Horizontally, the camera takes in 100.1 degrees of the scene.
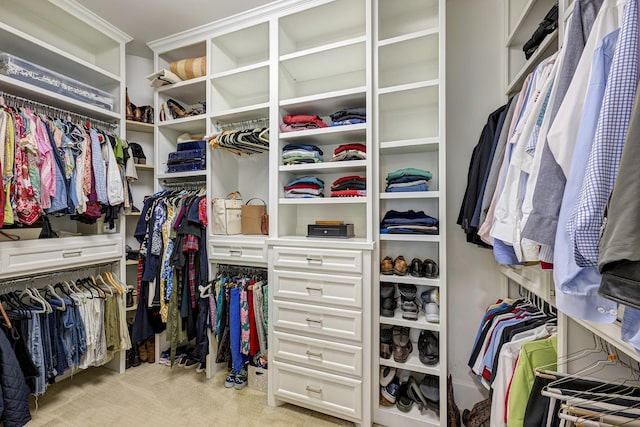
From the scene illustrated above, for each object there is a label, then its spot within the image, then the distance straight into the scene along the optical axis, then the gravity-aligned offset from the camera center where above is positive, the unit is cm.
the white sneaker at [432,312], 154 -58
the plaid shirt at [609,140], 48 +13
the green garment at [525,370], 96 -57
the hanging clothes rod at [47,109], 166 +71
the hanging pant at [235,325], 190 -80
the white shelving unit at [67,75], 163 +106
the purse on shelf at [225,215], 205 -2
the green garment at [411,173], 163 +25
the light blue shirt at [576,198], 56 +2
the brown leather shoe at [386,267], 167 -34
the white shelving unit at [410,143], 153 +42
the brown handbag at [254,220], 210 -6
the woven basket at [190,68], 212 +117
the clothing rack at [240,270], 214 -47
